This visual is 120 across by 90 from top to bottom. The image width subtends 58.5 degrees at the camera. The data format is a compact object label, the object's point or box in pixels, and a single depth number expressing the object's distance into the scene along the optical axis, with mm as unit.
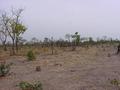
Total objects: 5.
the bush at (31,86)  4486
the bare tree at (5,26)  17500
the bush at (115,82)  4865
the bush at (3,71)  6436
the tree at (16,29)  16681
